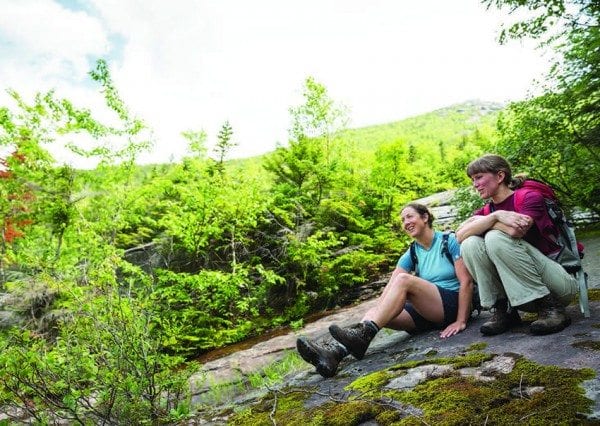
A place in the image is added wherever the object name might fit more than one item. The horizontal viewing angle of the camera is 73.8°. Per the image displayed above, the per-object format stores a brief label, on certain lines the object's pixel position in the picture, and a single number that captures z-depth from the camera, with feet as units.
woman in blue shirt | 11.53
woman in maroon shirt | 9.57
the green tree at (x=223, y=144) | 44.45
